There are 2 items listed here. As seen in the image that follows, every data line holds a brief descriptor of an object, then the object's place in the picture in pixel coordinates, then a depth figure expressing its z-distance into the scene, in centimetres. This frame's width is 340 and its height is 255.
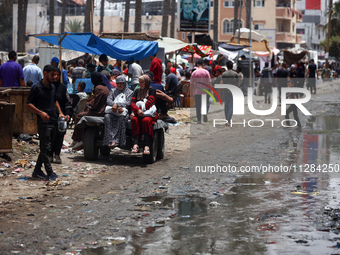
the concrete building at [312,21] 11406
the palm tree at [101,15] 7231
